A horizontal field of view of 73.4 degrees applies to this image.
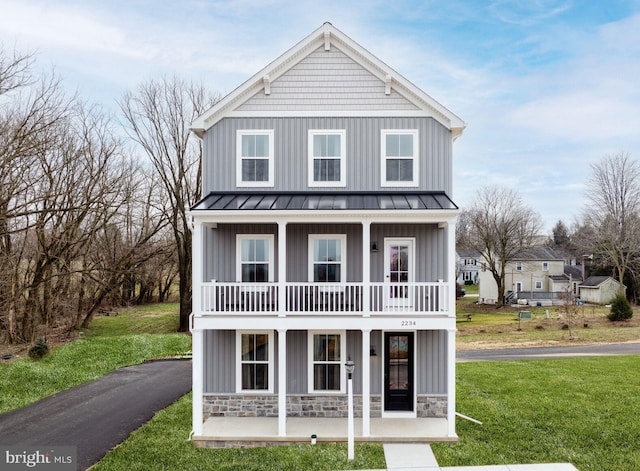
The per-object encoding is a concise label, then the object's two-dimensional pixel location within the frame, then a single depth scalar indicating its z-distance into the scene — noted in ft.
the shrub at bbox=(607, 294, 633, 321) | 98.53
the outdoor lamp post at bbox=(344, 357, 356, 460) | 30.68
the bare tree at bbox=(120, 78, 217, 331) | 86.02
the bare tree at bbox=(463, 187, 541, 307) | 140.15
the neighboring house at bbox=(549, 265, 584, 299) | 151.74
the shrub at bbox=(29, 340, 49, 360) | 60.49
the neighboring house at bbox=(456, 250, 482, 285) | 231.91
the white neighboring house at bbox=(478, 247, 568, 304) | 155.59
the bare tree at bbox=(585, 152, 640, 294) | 129.18
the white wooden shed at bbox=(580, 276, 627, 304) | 138.62
